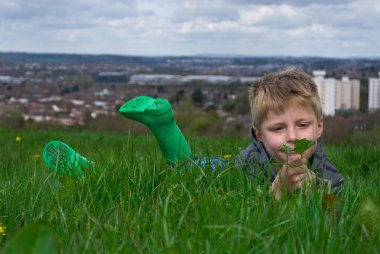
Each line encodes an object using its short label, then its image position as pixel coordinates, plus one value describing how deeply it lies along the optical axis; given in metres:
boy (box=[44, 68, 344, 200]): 3.28
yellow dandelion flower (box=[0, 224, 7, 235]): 2.14
